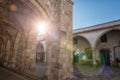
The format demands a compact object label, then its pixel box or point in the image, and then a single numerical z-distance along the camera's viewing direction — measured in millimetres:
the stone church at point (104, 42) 8942
